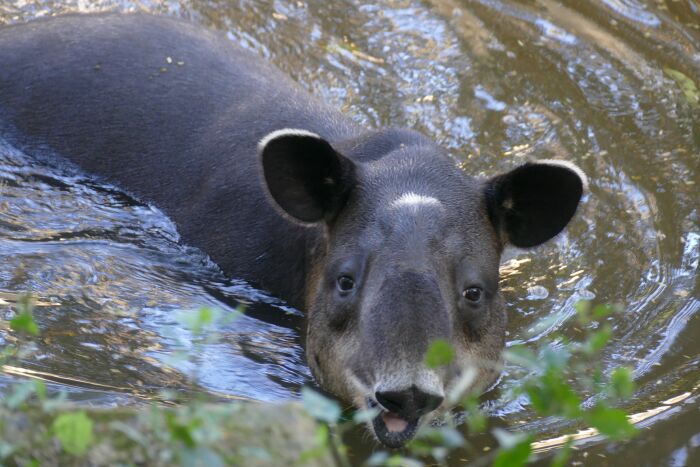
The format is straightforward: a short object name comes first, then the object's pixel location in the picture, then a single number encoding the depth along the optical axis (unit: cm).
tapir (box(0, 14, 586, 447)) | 1155
